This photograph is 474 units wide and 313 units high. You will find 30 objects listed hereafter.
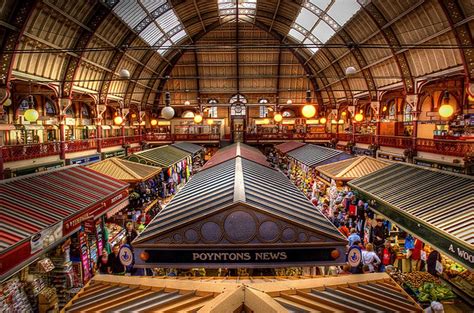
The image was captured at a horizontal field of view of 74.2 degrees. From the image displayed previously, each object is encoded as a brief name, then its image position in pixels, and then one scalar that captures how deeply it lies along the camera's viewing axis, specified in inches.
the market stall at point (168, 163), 660.1
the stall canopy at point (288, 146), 1024.9
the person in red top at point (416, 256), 365.5
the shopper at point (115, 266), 347.6
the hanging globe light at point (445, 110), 452.1
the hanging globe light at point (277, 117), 874.8
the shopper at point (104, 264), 352.8
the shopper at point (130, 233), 443.0
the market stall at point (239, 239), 197.3
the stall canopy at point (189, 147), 1038.4
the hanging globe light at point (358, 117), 799.0
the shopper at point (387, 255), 382.3
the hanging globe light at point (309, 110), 471.8
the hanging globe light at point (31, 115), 506.3
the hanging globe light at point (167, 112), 479.6
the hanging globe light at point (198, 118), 862.5
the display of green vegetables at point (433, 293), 288.0
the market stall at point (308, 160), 661.9
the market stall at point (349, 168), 510.0
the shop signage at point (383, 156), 805.8
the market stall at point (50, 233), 253.0
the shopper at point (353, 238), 375.9
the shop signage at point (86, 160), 727.1
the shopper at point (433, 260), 333.1
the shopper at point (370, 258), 316.1
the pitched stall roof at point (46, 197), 265.7
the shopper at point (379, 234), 409.7
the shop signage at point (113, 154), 876.5
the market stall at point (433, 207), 243.4
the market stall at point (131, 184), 504.5
